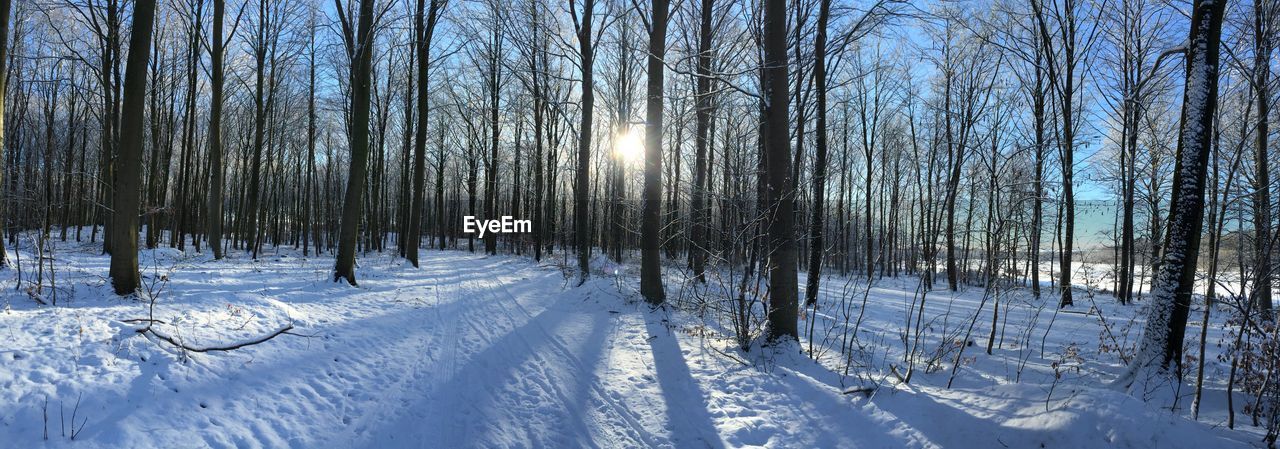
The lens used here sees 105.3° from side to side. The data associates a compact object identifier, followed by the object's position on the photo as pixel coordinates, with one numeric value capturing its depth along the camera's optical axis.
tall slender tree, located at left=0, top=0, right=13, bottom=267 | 7.31
